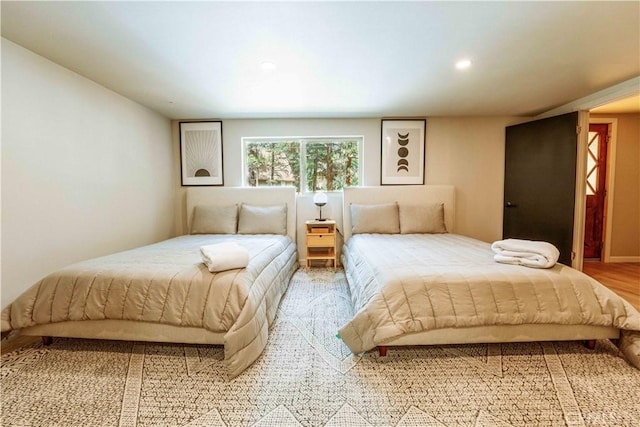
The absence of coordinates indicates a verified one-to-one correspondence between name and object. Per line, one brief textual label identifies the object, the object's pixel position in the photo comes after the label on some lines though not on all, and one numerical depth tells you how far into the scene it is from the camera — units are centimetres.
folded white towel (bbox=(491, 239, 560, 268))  178
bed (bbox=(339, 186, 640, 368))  160
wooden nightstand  345
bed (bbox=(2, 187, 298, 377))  162
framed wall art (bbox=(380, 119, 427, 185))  385
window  398
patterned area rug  128
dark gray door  304
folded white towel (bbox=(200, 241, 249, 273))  176
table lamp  363
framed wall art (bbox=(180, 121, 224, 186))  390
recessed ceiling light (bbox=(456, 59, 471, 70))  219
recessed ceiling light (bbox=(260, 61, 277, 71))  219
